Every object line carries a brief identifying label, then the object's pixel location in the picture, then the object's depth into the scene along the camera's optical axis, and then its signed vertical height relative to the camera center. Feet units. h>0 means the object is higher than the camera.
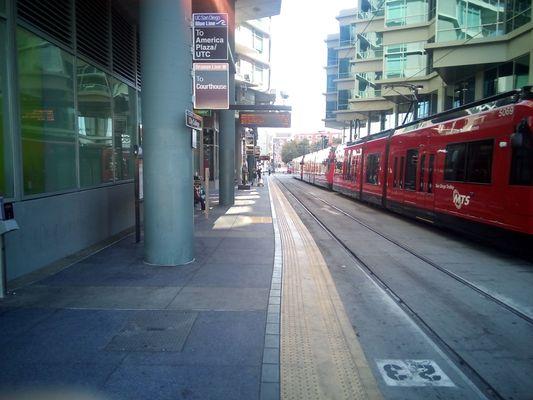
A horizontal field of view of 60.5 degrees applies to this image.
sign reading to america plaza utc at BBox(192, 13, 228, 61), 32.14 +8.21
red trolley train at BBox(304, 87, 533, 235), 29.22 -0.85
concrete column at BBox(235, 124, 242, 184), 139.79 -0.13
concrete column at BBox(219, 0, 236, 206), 68.08 -0.54
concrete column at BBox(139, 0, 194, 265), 25.79 +1.45
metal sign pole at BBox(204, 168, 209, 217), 51.57 -4.26
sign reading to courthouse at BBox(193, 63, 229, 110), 33.22 +4.90
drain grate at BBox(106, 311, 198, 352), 15.01 -6.42
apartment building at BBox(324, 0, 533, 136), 71.10 +19.62
